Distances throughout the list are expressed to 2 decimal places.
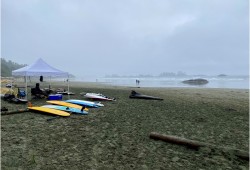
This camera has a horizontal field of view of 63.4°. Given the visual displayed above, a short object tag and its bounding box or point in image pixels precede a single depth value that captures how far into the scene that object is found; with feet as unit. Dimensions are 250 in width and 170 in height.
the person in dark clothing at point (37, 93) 45.39
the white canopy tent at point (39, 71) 41.39
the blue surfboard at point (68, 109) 30.14
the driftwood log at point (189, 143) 15.59
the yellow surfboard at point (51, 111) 27.89
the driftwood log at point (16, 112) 27.26
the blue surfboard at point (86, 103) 36.84
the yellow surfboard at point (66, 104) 33.67
